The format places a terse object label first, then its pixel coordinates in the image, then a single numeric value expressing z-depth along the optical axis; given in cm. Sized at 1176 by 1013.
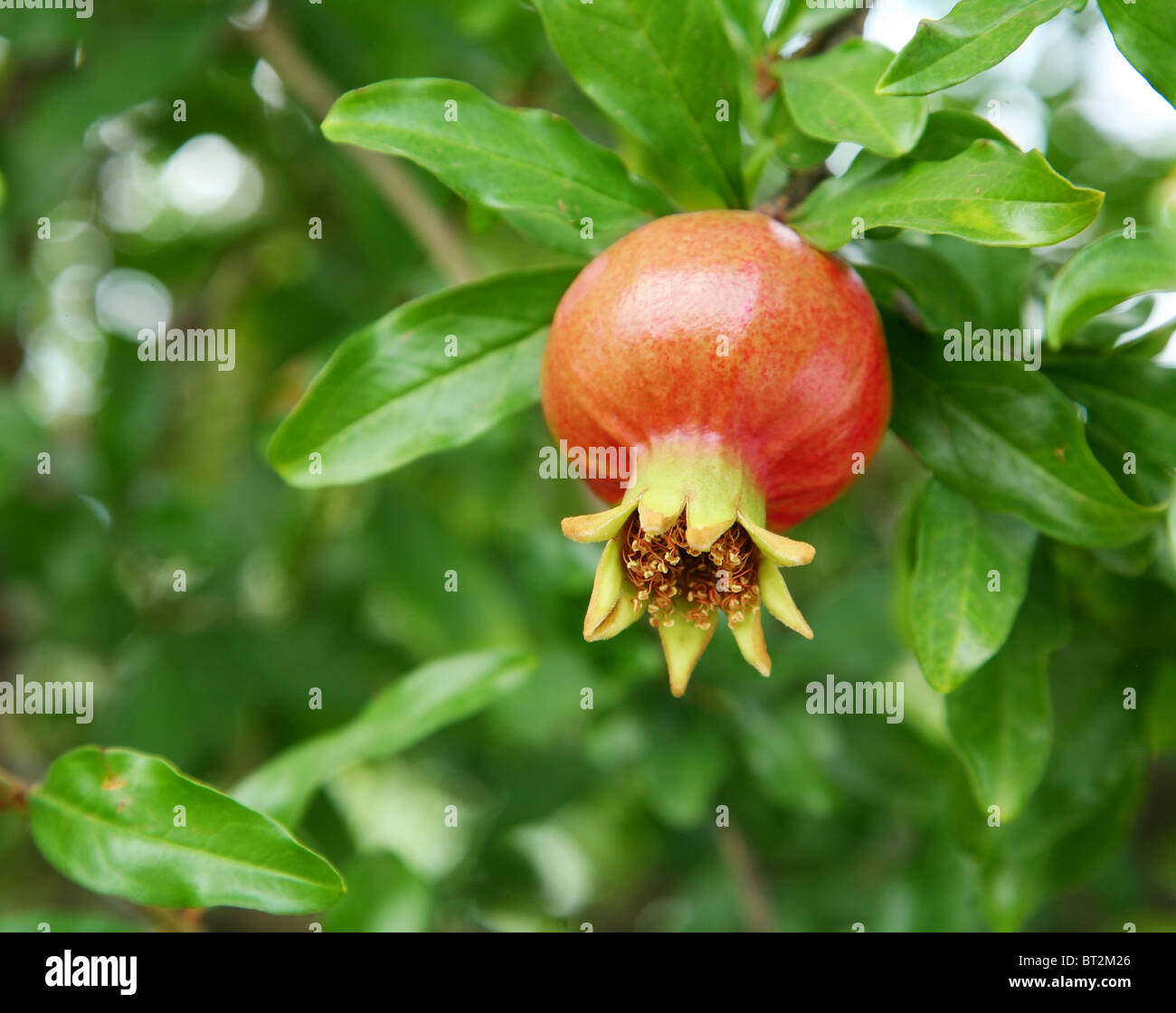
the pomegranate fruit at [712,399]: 64
